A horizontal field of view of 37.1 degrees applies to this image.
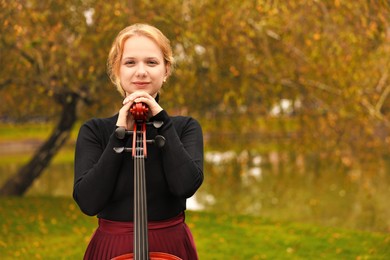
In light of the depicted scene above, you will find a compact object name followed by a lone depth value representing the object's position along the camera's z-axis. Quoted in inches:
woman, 101.7
